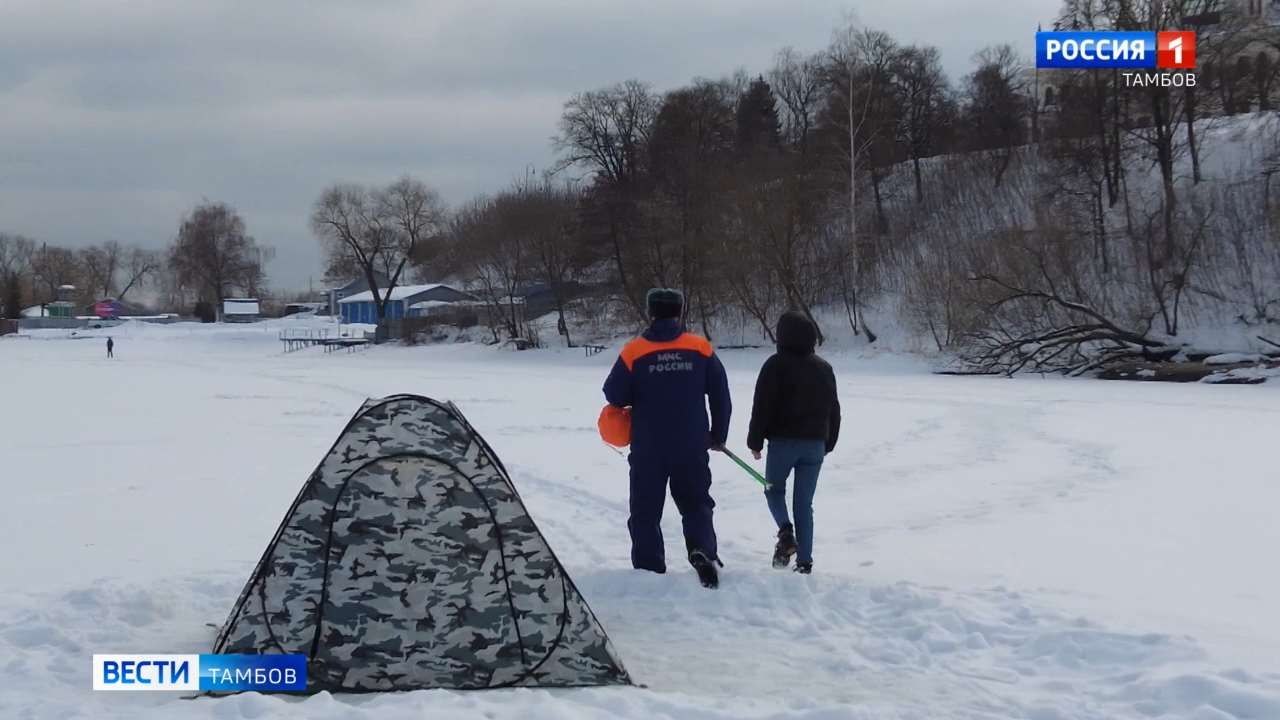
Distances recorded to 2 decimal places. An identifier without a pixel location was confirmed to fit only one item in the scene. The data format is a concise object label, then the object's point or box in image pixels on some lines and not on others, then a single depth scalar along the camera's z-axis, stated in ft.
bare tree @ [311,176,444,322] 253.65
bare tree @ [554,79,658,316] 208.03
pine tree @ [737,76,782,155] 198.59
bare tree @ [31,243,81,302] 422.41
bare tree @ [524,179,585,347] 188.44
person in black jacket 22.97
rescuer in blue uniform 22.15
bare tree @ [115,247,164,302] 461.78
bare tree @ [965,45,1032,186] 176.86
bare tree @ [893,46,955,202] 176.35
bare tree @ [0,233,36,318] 406.21
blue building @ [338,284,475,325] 271.69
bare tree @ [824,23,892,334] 141.79
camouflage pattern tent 17.15
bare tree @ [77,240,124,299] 453.17
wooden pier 218.38
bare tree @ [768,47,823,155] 201.87
